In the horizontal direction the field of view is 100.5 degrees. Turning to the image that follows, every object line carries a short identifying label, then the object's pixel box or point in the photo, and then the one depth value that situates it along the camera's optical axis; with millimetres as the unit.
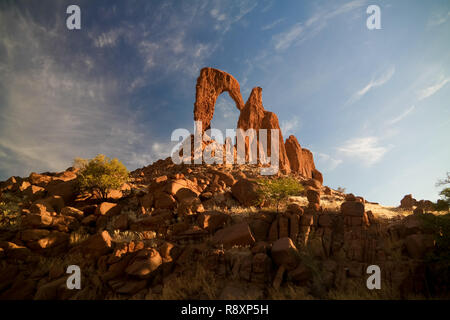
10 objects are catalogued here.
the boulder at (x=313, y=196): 13922
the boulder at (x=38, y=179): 18428
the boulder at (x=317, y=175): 50144
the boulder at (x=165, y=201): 13711
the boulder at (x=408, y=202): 21323
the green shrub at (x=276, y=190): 14320
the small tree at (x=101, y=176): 15477
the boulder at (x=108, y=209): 13154
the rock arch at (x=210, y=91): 45469
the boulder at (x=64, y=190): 15555
